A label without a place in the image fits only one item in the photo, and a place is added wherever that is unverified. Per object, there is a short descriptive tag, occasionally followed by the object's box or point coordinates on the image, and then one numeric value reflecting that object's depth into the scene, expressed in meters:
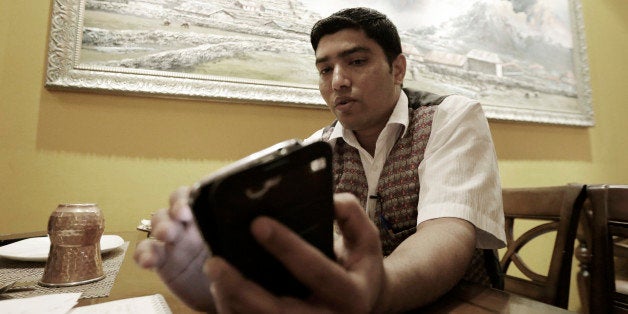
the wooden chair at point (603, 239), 0.66
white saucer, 0.65
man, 0.23
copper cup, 0.52
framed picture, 1.27
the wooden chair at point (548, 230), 0.70
